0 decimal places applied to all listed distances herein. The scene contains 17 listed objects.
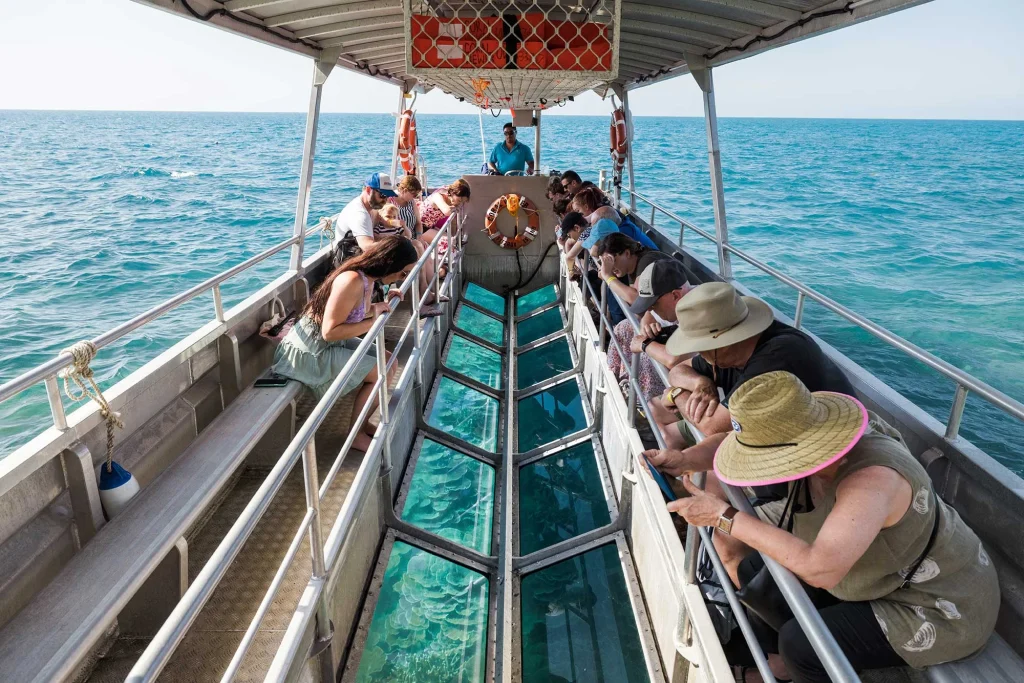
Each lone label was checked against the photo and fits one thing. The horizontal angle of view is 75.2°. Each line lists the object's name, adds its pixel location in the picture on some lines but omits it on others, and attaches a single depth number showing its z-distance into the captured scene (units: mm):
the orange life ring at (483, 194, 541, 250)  8961
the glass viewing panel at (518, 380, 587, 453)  5098
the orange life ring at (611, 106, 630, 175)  9516
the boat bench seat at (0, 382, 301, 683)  1864
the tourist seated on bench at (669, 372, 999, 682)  1576
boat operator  10062
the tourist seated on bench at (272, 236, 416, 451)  3551
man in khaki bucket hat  2197
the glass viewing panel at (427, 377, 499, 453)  5051
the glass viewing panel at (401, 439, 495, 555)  3914
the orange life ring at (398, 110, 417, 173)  9445
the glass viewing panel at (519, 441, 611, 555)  3916
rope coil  2609
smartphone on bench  3844
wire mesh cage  4480
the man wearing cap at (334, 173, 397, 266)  5312
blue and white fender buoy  2781
